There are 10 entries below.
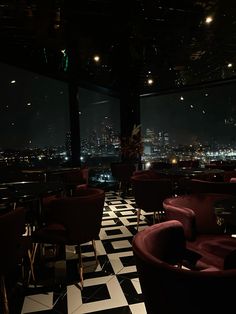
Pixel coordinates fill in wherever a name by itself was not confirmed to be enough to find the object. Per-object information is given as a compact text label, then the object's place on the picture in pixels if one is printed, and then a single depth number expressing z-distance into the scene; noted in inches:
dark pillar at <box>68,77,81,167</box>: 275.3
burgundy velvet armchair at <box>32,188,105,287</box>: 100.0
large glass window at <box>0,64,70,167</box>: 219.3
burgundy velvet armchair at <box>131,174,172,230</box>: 149.5
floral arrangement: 298.8
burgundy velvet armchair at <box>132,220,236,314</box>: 39.9
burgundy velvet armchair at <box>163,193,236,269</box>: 79.7
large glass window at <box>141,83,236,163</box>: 325.1
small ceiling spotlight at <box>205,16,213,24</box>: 160.8
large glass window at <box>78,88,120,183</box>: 292.5
